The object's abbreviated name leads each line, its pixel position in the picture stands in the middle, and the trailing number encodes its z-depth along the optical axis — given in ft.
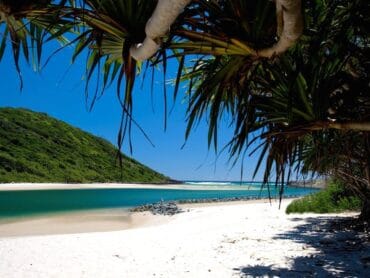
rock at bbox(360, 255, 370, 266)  17.87
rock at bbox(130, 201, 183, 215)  62.35
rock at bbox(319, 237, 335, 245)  23.71
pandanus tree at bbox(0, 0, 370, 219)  5.71
